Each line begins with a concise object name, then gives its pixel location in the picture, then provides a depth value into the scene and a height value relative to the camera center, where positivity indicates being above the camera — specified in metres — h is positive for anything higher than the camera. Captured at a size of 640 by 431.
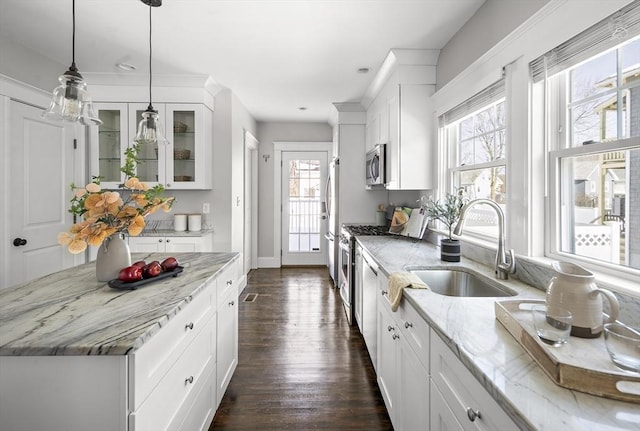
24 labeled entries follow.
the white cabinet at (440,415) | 0.95 -0.63
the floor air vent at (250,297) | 3.92 -1.03
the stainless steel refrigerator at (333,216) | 4.23 -0.01
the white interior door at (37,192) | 2.66 +0.21
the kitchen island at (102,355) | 0.92 -0.44
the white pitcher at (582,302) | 0.88 -0.24
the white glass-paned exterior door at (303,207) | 5.61 +0.14
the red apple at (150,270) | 1.53 -0.27
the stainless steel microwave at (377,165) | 3.16 +0.52
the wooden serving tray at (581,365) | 0.66 -0.33
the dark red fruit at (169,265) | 1.65 -0.26
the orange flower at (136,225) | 1.51 -0.05
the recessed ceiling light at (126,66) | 3.10 +1.45
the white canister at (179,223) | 3.59 -0.09
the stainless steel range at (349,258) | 3.16 -0.45
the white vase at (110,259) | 1.52 -0.21
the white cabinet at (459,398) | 0.75 -0.49
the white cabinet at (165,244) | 3.37 -0.31
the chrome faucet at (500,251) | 1.63 -0.18
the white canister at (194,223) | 3.62 -0.09
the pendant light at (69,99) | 1.43 +0.53
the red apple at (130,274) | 1.42 -0.27
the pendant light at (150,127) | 2.05 +0.57
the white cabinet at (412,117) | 2.75 +0.86
